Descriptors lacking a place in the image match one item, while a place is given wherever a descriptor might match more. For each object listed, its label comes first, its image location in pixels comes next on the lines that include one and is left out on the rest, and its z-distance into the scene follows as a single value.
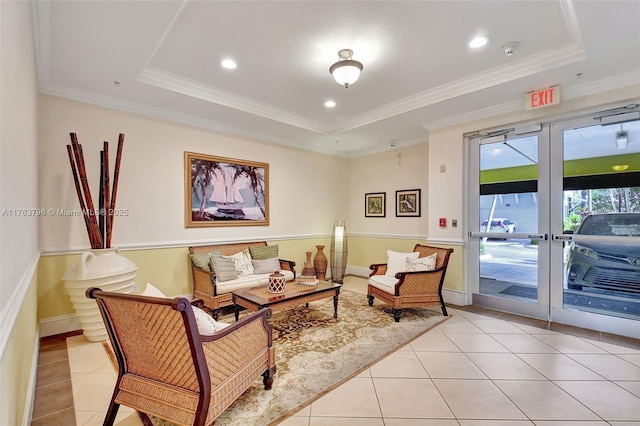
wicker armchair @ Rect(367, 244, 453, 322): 3.70
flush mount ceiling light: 2.91
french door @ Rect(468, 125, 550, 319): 3.79
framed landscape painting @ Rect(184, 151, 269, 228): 4.34
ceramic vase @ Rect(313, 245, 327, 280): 5.62
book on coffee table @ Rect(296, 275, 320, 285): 3.74
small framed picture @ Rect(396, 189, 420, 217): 5.48
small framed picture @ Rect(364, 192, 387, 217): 6.03
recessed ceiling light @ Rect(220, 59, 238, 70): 3.07
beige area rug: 2.09
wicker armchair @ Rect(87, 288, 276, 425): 1.60
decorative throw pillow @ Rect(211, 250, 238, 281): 3.88
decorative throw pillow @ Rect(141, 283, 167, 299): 1.99
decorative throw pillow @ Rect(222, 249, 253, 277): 4.25
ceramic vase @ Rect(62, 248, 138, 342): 3.02
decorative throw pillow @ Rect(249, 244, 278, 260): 4.67
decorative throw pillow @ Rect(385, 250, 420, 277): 4.26
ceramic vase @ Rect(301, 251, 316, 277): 4.95
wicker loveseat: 3.72
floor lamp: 5.81
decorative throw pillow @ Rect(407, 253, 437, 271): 4.04
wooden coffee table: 3.10
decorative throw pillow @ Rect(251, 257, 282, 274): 4.43
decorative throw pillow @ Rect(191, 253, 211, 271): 3.97
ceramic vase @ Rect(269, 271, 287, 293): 3.37
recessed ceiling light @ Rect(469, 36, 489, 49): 2.68
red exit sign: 3.30
